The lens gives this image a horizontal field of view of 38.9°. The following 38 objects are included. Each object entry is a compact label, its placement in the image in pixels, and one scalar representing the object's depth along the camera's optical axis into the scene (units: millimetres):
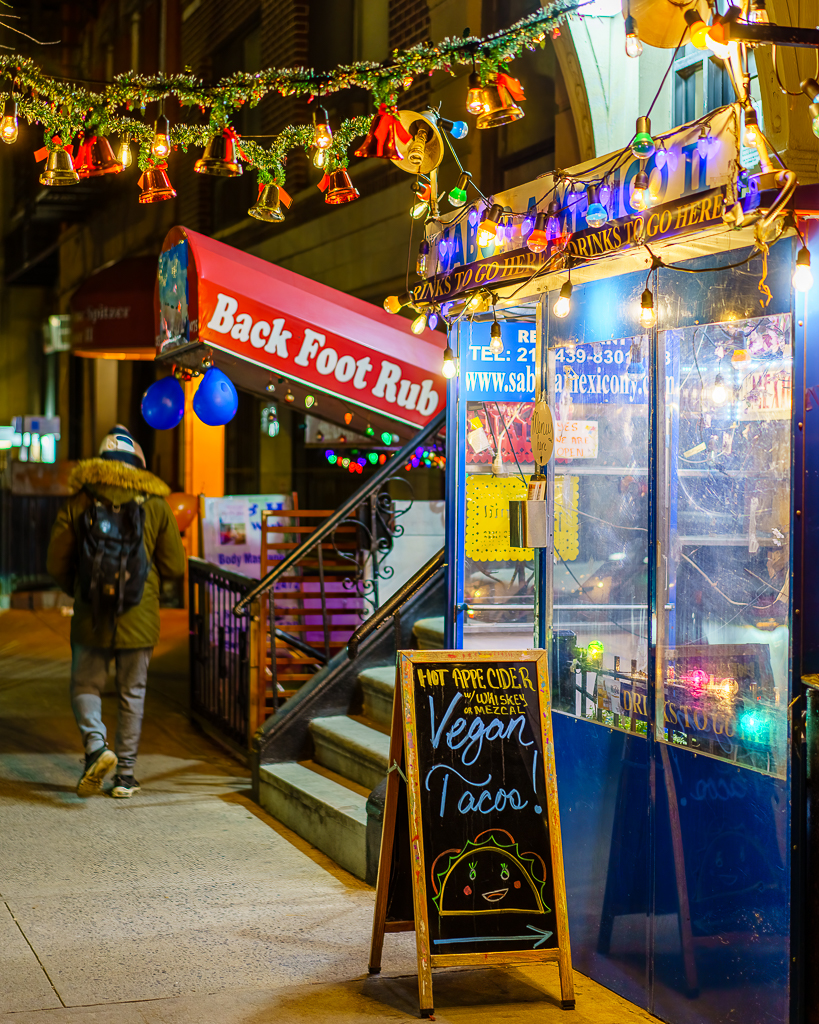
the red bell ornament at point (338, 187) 6508
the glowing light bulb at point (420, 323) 5508
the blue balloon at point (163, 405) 9852
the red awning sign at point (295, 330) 8445
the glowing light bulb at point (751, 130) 3611
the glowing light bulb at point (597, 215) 4254
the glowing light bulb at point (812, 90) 3575
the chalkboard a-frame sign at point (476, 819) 4324
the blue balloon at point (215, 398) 9266
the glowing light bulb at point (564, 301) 4453
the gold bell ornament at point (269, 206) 6789
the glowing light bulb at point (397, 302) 5551
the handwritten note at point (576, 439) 5141
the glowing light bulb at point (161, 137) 6289
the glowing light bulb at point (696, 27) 3654
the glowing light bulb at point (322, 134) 6105
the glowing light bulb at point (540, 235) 4570
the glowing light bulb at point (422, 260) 5633
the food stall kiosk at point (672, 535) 3797
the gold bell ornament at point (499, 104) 5375
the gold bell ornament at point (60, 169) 6629
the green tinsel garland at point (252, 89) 5629
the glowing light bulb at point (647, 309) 3984
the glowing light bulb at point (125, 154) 6606
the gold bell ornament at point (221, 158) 6484
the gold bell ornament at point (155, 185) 6762
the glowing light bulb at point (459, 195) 5230
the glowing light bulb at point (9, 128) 6148
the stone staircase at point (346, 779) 5984
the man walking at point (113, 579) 7082
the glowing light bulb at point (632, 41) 4152
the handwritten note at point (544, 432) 4961
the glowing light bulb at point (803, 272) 3623
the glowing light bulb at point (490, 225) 4898
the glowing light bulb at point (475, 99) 5309
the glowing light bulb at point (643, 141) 3932
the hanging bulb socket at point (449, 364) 5348
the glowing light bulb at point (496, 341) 5062
